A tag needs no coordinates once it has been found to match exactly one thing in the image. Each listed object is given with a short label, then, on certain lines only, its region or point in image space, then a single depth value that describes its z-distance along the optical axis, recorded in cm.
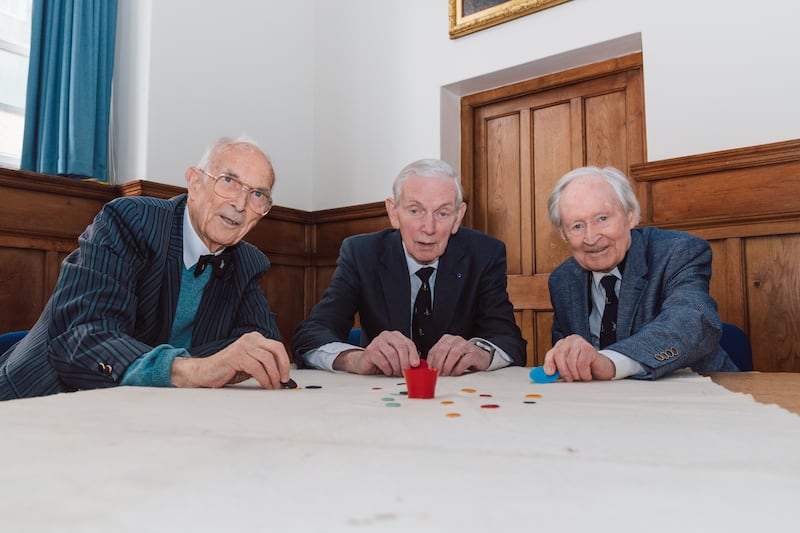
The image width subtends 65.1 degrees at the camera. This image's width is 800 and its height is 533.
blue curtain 390
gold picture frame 423
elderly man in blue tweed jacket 163
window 395
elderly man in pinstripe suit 139
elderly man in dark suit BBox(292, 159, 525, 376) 235
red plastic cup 122
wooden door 416
